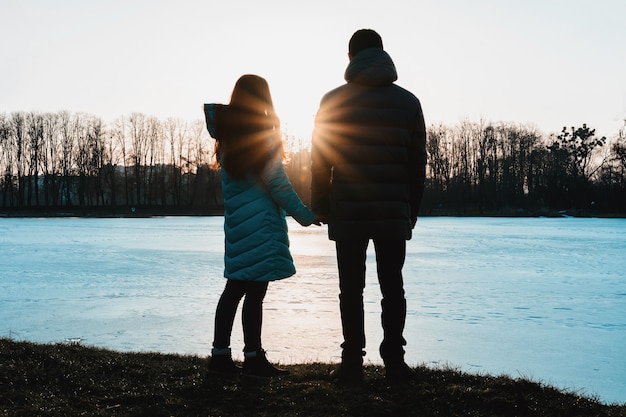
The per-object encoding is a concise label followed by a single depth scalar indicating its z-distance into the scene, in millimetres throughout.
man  3307
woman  3449
